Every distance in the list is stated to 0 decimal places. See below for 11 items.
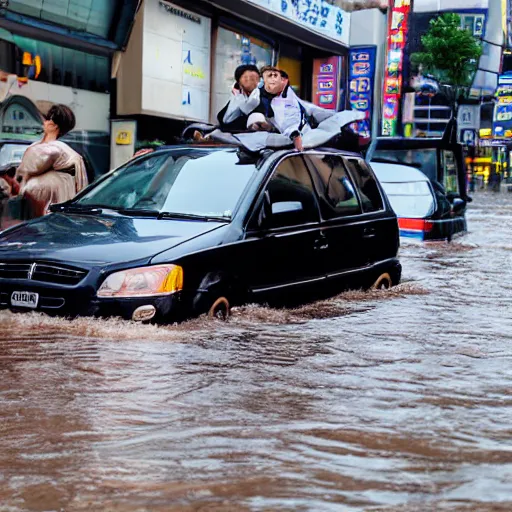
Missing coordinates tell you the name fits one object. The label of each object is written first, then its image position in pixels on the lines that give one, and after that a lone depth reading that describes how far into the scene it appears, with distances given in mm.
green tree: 49000
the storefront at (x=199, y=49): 17250
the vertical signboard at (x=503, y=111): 56312
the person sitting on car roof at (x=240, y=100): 9758
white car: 14445
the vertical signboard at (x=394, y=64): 44719
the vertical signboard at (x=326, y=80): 27312
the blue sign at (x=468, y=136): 56188
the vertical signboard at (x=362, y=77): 32594
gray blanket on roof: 7738
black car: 5984
